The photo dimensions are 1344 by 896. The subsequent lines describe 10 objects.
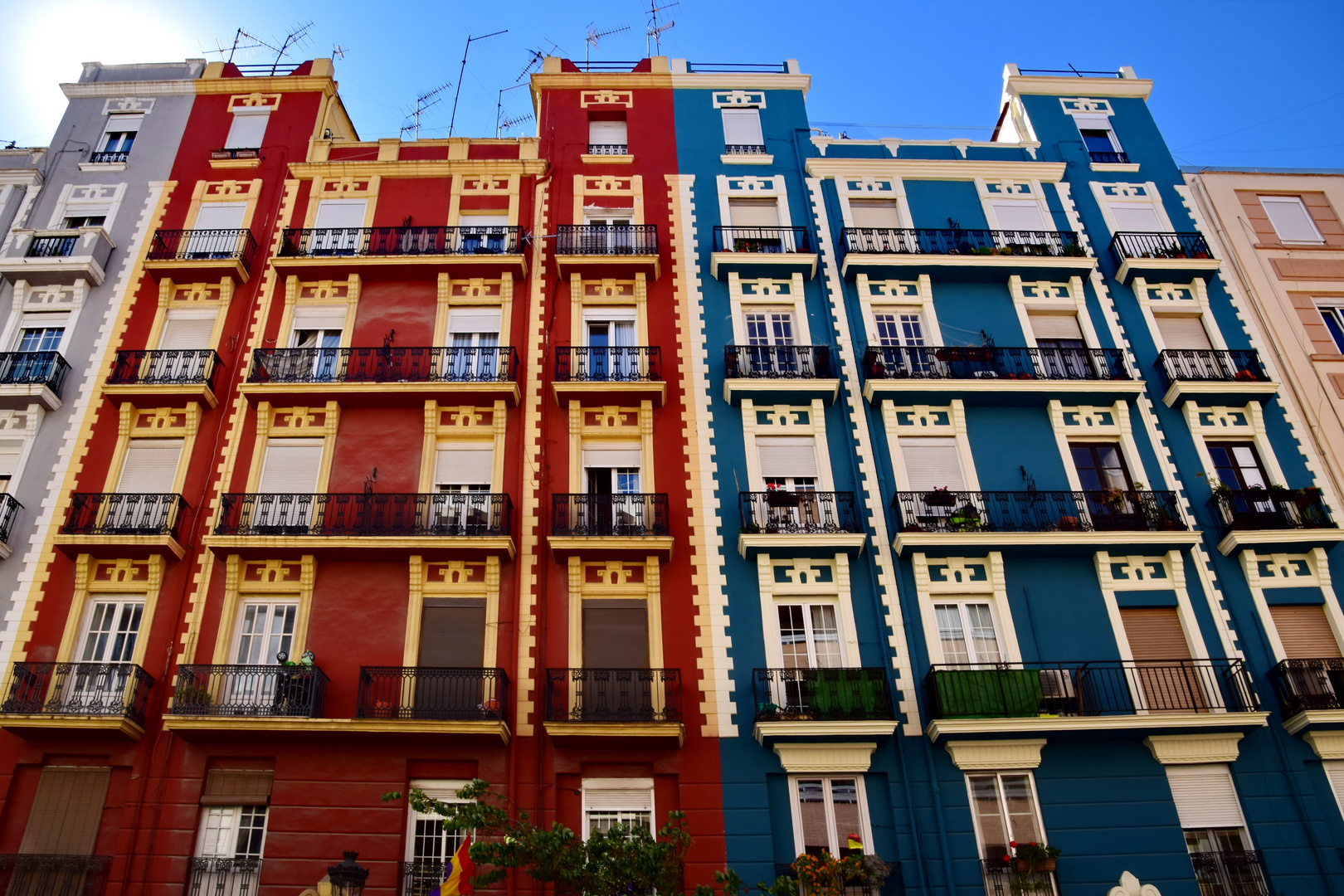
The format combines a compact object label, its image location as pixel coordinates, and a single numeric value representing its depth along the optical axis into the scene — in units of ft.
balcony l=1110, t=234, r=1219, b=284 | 82.58
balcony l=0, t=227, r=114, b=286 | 81.25
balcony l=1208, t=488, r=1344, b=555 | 69.21
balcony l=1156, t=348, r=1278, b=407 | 75.87
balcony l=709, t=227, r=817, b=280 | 81.71
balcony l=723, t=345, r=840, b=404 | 74.64
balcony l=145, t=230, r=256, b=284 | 81.71
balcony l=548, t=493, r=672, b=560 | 67.41
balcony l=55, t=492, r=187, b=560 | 68.08
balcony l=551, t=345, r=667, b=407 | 74.33
